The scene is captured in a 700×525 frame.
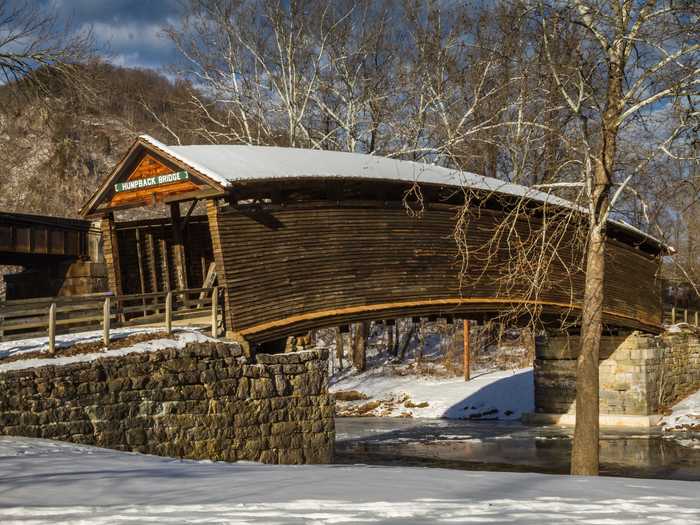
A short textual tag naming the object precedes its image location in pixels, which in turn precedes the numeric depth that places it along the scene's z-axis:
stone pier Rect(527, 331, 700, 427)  23.73
